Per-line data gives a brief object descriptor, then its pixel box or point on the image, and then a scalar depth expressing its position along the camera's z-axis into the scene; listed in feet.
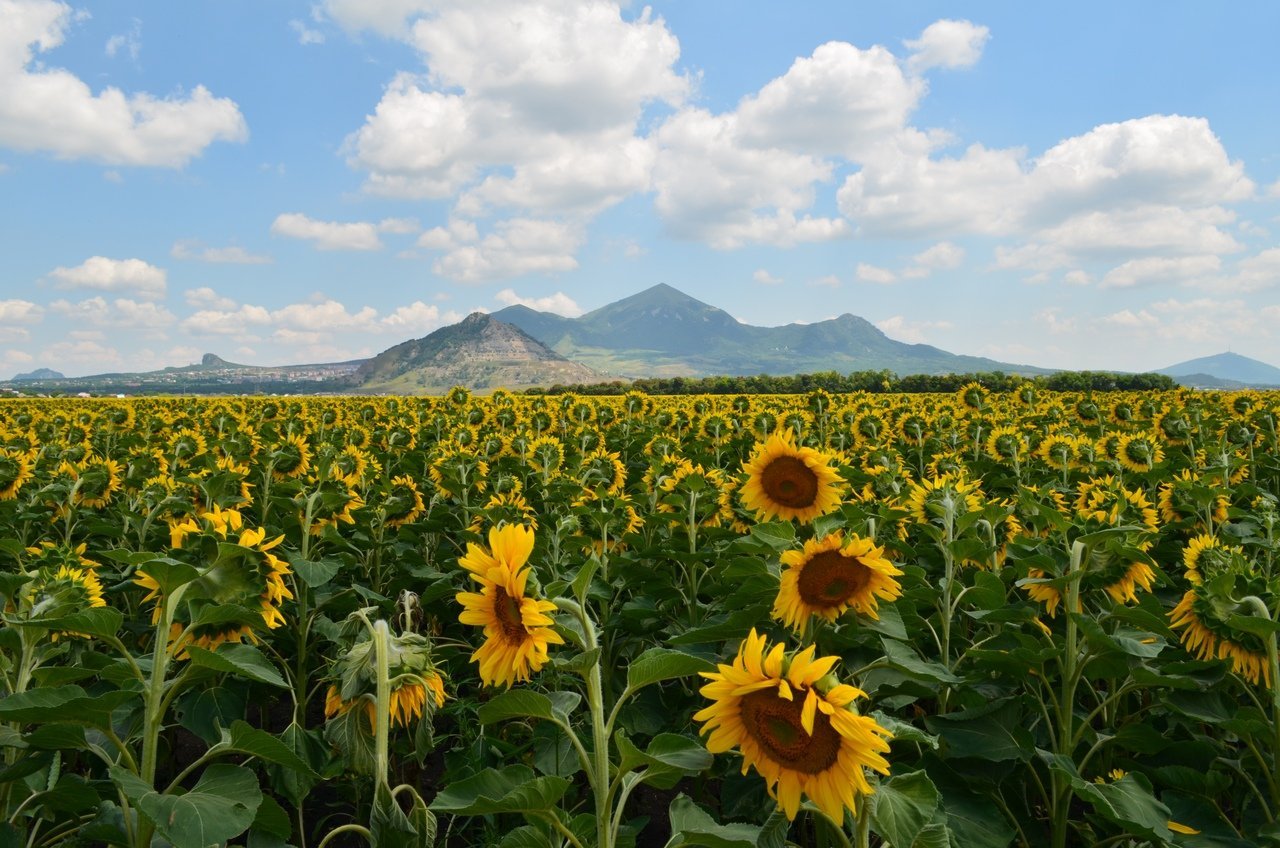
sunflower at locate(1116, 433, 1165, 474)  21.17
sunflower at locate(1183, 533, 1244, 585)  9.75
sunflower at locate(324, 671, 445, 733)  6.09
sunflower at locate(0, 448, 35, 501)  19.43
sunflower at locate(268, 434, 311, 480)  19.27
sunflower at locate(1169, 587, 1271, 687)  8.79
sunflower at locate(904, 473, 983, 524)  11.68
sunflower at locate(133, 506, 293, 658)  7.29
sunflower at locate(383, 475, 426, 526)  17.38
